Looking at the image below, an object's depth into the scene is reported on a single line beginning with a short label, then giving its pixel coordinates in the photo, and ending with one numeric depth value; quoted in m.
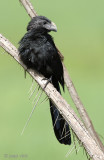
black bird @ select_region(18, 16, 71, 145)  10.01
